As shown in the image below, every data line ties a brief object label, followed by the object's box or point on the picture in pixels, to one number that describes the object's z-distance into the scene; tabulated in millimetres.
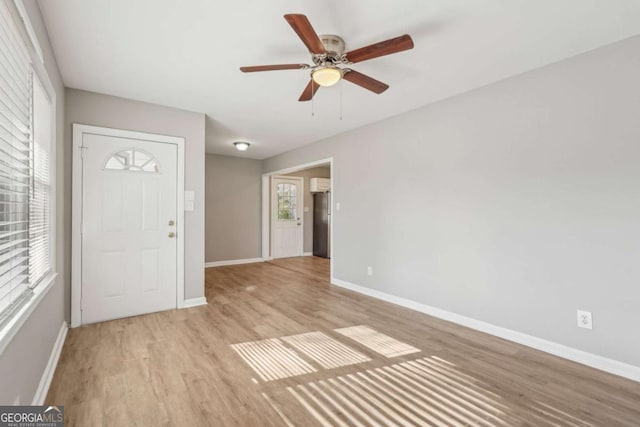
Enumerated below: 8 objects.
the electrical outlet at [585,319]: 2457
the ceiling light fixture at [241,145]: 5486
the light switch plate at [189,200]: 3857
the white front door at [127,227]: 3332
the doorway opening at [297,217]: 7430
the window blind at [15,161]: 1374
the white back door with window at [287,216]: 7598
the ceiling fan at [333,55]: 1865
